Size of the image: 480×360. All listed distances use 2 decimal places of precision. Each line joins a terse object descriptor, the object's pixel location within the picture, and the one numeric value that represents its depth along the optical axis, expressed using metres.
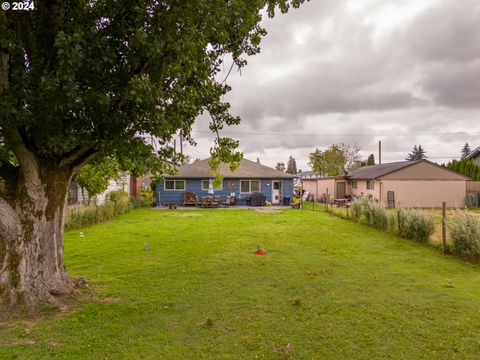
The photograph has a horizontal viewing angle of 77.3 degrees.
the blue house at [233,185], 23.11
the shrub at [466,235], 7.56
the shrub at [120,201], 17.58
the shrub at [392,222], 11.14
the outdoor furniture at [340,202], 22.97
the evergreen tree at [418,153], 62.69
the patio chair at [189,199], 22.52
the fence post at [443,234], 8.37
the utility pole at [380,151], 39.15
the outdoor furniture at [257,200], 22.96
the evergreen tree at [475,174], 25.82
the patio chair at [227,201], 22.62
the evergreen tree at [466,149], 66.43
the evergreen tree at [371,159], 52.34
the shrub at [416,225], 9.64
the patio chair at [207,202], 21.84
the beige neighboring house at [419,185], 21.55
